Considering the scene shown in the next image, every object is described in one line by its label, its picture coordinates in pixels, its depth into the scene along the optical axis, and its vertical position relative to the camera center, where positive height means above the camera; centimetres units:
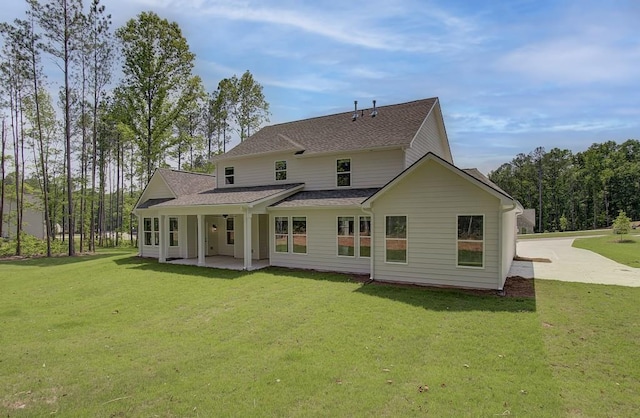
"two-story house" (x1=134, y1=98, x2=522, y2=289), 1034 +9
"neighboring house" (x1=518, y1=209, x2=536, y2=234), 5034 -235
